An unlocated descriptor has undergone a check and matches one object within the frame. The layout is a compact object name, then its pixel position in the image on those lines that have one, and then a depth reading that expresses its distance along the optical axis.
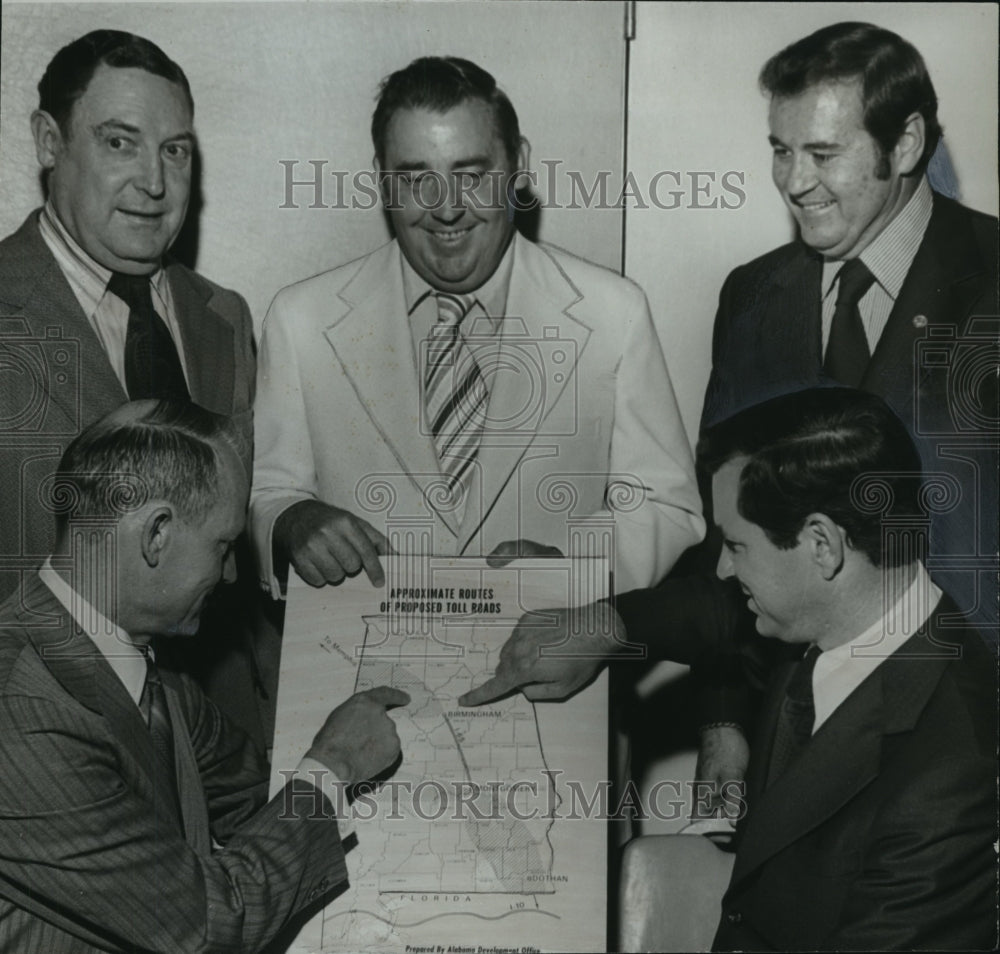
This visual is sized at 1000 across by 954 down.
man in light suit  3.25
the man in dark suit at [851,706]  2.98
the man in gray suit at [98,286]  3.21
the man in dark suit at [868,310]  3.23
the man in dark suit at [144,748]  2.82
